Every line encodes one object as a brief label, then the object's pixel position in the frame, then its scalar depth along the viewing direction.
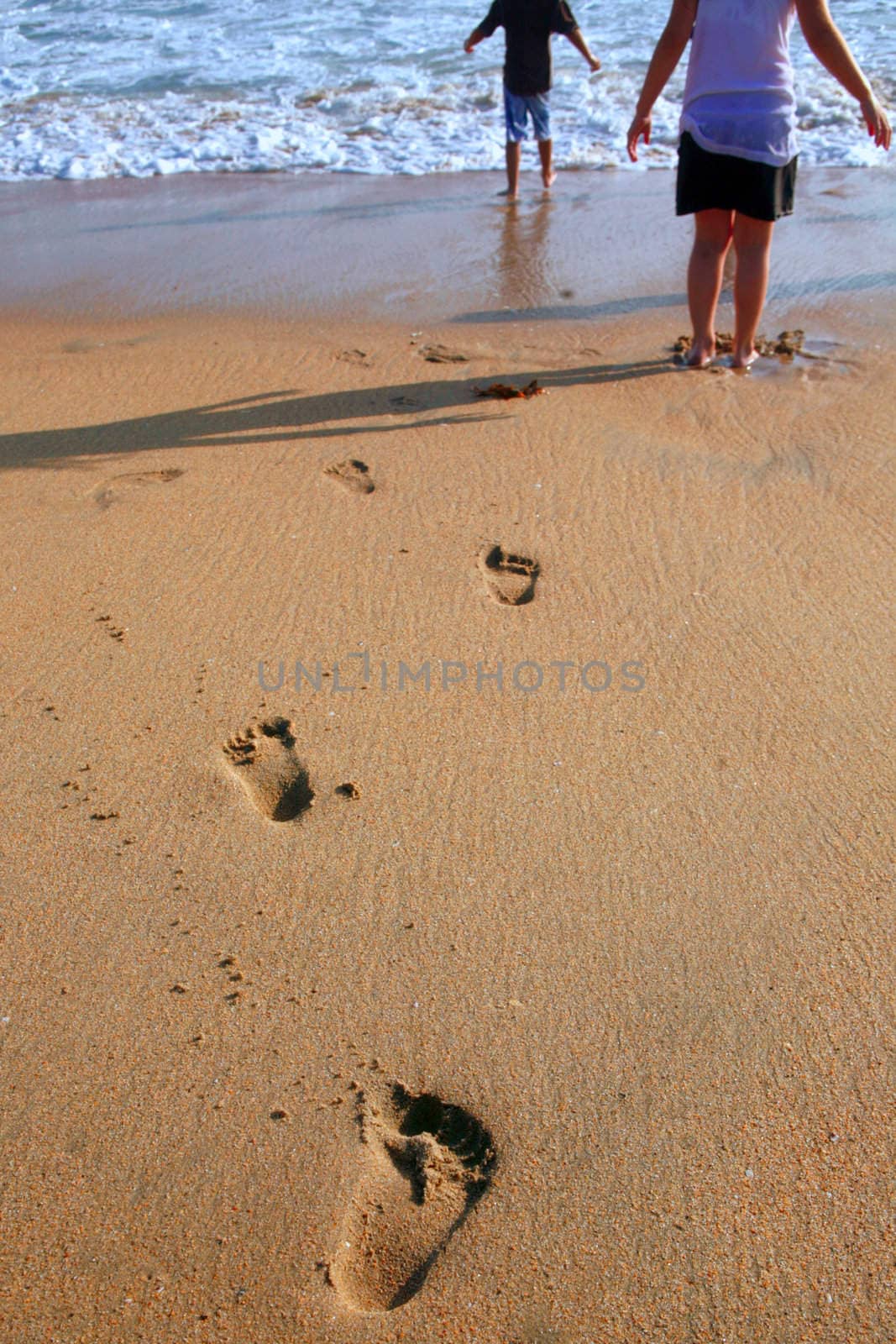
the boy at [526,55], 6.75
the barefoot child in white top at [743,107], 3.53
